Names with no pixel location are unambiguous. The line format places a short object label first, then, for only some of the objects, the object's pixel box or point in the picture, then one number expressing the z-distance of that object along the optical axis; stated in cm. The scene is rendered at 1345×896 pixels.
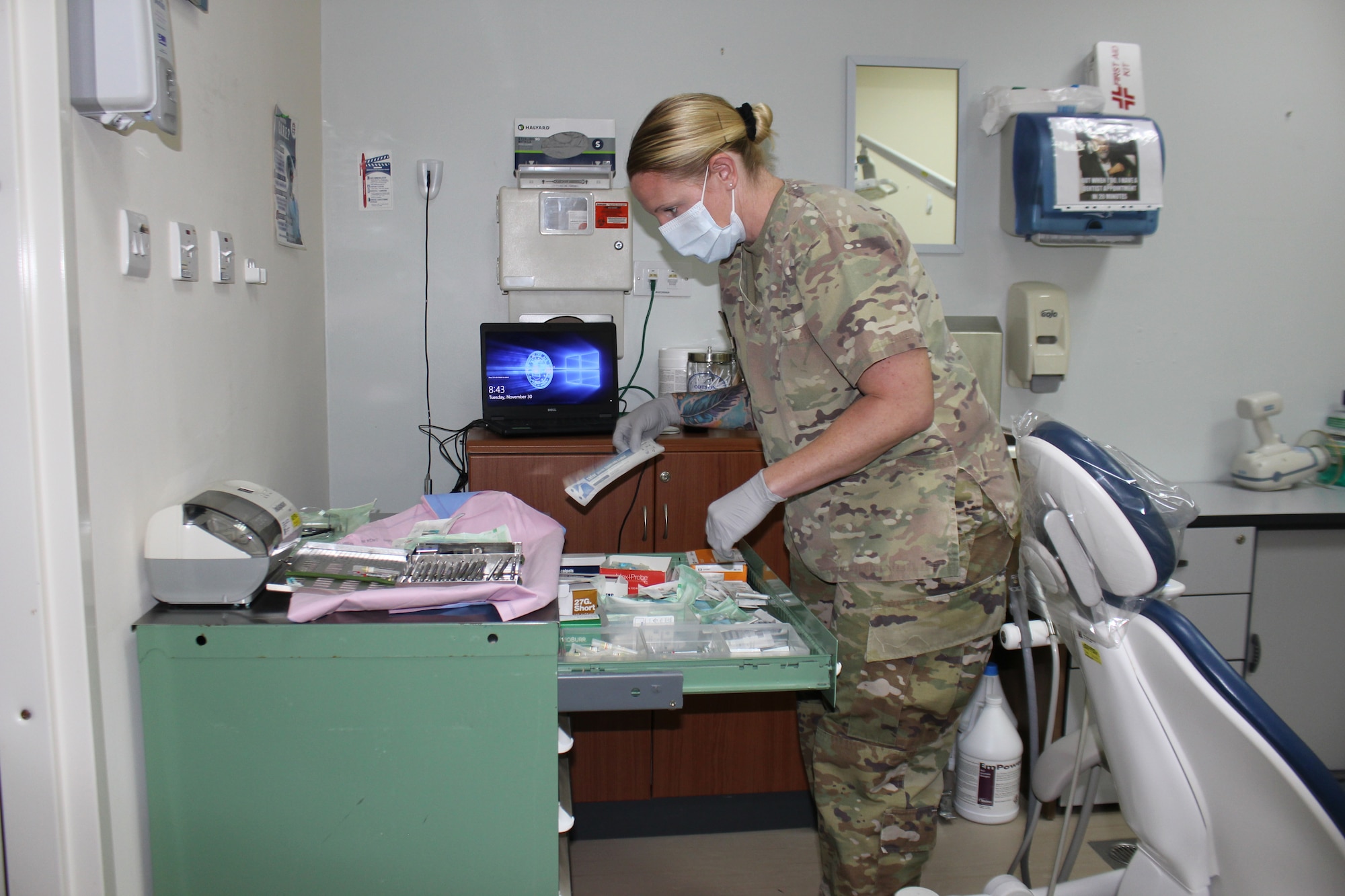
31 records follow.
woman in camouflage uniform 134
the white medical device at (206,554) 122
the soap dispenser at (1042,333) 256
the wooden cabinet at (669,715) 213
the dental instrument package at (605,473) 163
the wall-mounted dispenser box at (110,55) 105
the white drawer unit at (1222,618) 229
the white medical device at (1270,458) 263
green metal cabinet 116
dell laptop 223
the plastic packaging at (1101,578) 112
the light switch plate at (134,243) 118
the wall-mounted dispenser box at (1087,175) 241
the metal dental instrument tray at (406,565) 124
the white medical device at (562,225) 243
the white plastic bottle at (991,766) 226
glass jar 239
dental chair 94
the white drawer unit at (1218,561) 225
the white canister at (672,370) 244
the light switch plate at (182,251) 133
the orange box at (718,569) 154
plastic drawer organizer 117
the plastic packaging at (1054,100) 249
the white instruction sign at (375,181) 241
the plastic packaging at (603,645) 121
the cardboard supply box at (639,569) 147
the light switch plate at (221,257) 150
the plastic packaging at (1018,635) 139
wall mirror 258
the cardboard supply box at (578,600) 132
